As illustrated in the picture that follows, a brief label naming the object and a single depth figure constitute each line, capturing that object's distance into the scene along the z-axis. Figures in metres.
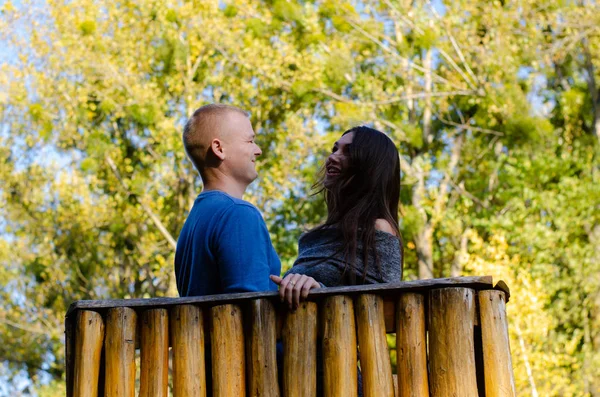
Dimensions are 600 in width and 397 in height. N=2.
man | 4.19
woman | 4.56
